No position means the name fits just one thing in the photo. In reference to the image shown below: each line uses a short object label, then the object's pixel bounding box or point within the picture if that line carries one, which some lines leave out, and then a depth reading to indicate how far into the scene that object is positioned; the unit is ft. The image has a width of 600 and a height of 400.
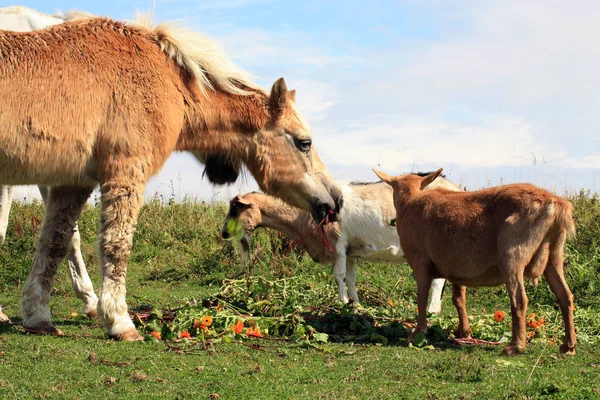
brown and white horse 19.16
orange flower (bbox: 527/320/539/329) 23.07
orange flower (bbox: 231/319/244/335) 20.86
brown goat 19.62
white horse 25.93
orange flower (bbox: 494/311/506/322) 23.65
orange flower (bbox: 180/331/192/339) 20.48
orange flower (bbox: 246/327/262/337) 20.97
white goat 33.65
